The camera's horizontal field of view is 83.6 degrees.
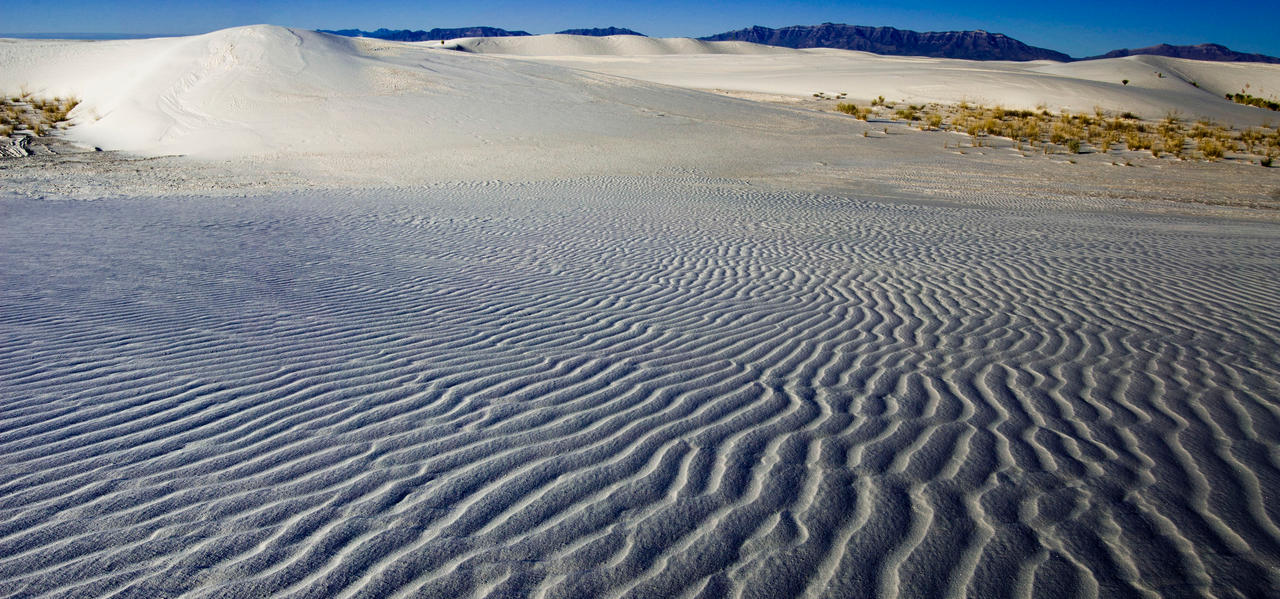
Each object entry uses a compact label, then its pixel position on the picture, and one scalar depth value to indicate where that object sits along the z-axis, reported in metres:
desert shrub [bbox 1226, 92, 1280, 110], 35.73
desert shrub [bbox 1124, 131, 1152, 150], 21.02
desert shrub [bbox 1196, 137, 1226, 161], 19.39
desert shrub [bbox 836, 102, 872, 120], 27.67
